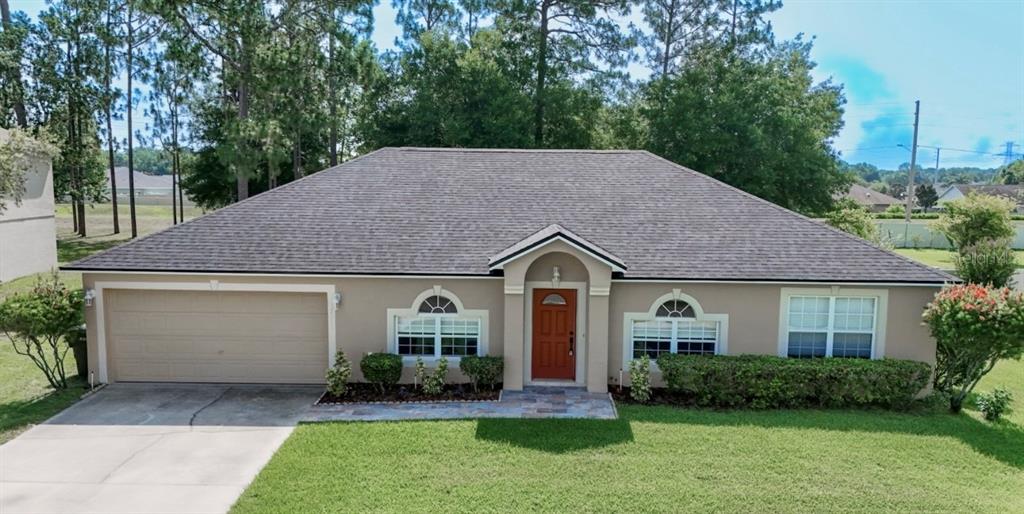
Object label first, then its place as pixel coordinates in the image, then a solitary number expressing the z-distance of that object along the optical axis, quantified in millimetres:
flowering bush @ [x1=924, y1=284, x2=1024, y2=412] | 11867
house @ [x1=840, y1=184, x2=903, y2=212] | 85112
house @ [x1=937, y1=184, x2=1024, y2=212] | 83625
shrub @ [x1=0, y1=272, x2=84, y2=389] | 12828
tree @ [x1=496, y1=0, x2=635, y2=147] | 35281
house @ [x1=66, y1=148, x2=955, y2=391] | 13984
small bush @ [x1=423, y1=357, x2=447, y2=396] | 13789
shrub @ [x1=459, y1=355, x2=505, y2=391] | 13805
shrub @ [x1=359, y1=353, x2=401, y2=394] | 13812
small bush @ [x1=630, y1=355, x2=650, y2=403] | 13500
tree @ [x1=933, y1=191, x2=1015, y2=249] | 28078
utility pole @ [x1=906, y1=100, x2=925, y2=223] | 46500
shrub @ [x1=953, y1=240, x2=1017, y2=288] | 19719
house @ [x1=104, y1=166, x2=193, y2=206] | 80856
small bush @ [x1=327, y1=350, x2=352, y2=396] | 13695
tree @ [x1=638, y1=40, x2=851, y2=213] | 32531
